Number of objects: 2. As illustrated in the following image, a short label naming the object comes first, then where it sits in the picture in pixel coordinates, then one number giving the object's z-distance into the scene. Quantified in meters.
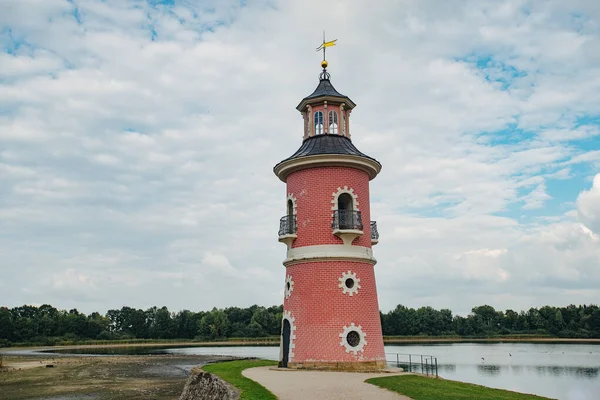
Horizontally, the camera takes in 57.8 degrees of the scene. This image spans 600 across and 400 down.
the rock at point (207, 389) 13.48
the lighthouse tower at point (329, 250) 18.19
